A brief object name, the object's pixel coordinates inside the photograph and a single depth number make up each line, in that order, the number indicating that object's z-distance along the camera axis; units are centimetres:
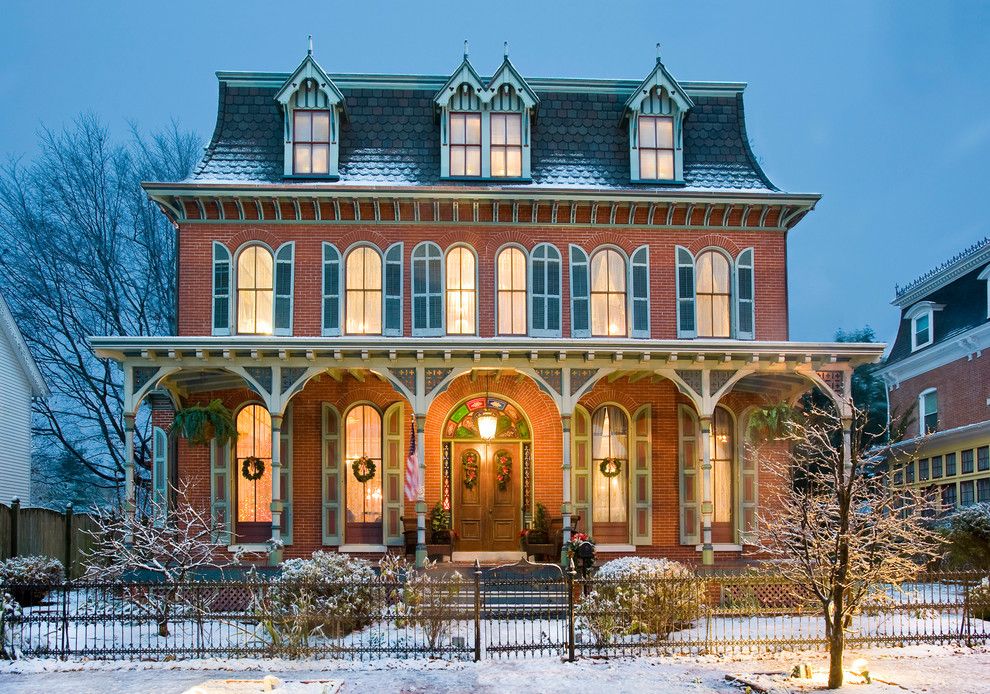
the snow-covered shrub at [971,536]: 2136
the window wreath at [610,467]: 2348
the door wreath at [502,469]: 2353
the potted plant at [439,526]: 2202
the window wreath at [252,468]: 2306
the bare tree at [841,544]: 1322
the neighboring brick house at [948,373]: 2855
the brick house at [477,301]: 2300
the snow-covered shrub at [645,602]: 1564
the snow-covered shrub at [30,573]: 1855
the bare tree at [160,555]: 1603
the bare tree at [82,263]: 3294
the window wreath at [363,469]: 2312
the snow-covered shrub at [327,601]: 1541
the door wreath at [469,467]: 2350
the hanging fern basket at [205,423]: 2178
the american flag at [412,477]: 2066
